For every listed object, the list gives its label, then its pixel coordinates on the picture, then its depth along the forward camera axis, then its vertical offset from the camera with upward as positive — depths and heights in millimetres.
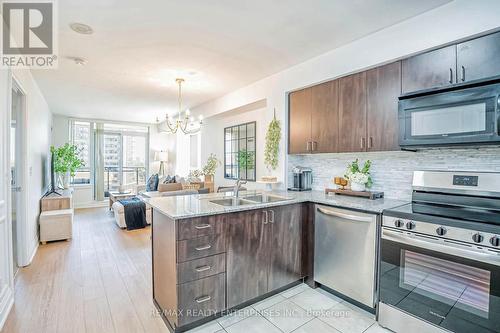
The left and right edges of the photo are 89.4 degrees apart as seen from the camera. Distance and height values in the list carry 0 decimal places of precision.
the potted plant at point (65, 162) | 5523 +51
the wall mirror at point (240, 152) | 4695 +257
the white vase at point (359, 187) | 2764 -247
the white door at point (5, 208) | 2146 -390
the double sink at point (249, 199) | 2679 -392
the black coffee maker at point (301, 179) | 3314 -192
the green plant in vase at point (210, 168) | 5531 -79
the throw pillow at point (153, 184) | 6121 -476
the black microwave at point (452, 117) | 1736 +366
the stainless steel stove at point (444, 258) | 1564 -643
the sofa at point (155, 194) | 4430 -615
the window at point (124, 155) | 7473 +286
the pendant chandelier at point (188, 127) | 5338 +997
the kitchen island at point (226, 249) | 1911 -742
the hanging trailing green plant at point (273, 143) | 3510 +299
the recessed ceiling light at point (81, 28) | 2246 +1240
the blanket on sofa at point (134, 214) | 4828 -956
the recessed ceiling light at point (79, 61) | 2980 +1249
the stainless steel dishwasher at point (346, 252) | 2160 -812
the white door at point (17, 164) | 3016 +4
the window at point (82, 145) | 7090 +550
